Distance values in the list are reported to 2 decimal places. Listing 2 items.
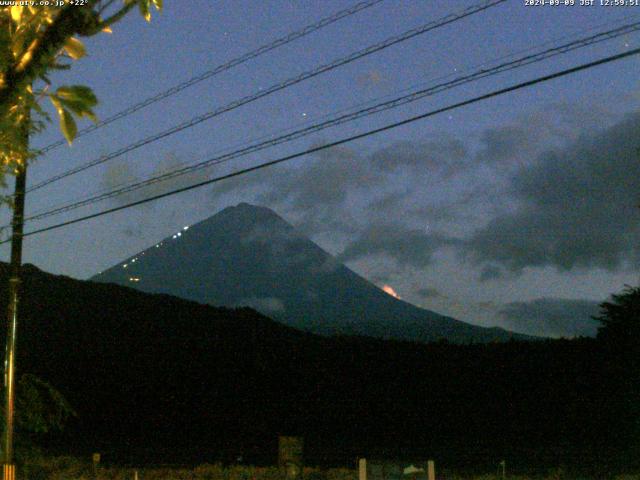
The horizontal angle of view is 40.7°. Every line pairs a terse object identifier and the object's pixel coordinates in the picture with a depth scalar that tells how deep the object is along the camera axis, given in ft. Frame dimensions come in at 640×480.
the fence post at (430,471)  36.40
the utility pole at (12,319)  48.11
